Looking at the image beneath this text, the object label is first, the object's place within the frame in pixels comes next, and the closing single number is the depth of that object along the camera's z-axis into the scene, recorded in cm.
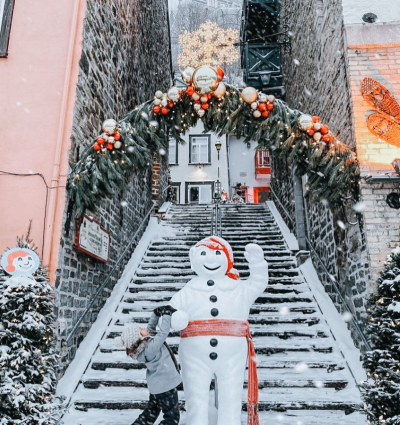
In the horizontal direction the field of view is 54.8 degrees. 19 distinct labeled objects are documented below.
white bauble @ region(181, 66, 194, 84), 449
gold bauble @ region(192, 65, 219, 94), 438
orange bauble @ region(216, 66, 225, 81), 443
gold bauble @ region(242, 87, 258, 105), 445
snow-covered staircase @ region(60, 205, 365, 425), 405
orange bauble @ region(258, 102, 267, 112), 445
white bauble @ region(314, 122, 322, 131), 437
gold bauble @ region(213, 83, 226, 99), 443
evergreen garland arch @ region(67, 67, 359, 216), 443
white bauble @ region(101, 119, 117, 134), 442
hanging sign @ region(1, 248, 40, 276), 337
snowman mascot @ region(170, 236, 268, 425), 306
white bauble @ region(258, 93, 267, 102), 448
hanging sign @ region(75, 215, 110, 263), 491
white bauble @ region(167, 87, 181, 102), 449
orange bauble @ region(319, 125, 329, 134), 437
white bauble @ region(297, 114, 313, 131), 438
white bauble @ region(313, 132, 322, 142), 435
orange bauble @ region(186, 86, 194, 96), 443
